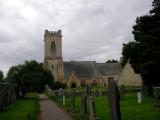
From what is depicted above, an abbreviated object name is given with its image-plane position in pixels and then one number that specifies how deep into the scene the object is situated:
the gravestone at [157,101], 10.09
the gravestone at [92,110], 6.74
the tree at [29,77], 21.79
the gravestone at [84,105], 8.71
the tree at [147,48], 13.83
